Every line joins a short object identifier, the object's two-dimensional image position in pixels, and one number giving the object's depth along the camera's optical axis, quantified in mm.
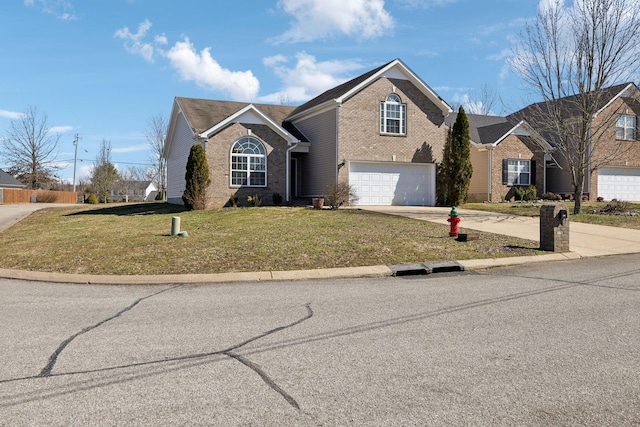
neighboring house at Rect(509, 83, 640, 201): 31156
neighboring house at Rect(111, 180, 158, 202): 86000
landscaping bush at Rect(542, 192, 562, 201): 30047
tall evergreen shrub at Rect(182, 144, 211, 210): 21875
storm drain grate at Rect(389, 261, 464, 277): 9906
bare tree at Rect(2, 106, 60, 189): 58344
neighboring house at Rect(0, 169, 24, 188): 55088
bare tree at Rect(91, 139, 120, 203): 60069
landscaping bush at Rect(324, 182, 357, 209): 21938
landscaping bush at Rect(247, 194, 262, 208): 23281
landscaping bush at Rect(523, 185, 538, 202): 30516
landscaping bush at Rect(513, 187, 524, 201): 30466
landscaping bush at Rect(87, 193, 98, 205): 44412
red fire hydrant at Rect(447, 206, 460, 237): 13716
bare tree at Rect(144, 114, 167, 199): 51606
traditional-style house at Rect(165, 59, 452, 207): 23516
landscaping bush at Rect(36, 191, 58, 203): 50406
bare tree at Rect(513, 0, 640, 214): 20984
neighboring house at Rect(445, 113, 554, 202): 30469
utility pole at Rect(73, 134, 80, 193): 58234
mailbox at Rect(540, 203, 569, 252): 12125
